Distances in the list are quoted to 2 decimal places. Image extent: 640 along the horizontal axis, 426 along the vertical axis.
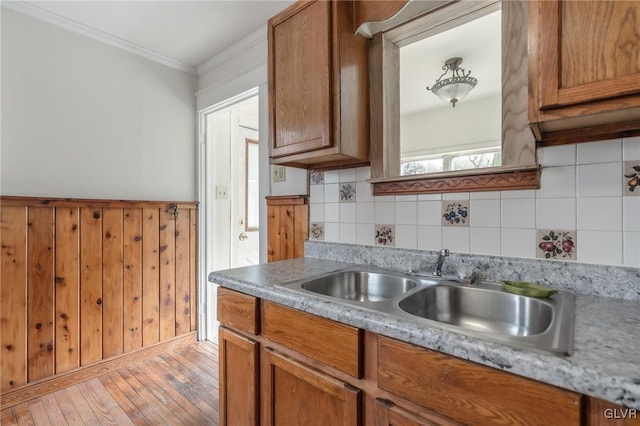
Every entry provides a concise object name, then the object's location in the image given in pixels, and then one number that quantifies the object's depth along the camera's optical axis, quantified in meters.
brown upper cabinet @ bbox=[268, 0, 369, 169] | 1.32
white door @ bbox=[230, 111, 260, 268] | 2.85
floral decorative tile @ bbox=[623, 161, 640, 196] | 0.94
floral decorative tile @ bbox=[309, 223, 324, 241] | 1.73
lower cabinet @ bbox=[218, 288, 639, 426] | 0.59
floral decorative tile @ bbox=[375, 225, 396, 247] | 1.45
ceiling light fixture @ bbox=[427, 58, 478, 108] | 1.36
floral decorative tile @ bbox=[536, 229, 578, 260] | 1.04
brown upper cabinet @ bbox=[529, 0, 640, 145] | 0.73
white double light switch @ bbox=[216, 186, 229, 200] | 2.69
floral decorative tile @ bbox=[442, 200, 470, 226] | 1.25
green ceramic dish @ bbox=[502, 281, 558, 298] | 0.94
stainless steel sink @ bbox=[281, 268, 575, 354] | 0.67
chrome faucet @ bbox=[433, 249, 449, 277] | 1.21
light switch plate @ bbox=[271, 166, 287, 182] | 1.97
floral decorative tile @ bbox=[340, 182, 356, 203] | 1.60
